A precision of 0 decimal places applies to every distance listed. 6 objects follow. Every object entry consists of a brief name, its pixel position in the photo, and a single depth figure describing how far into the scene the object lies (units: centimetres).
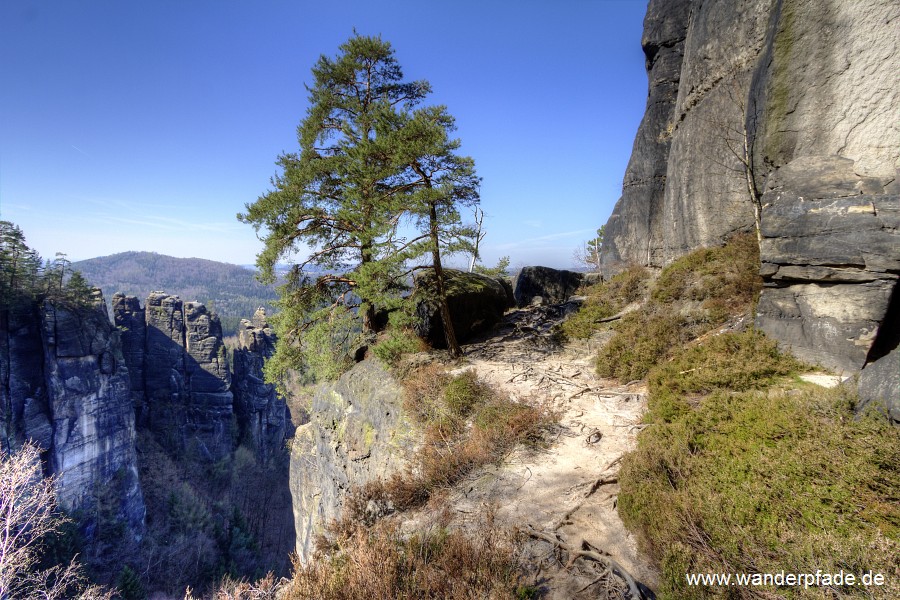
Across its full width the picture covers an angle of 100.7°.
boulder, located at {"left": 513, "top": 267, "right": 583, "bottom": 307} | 1967
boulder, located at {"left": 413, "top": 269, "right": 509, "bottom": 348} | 1267
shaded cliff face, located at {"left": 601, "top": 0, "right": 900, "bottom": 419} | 637
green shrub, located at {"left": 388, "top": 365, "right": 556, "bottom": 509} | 700
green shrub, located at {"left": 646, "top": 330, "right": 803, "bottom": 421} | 687
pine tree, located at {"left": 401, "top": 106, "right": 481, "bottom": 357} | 1004
